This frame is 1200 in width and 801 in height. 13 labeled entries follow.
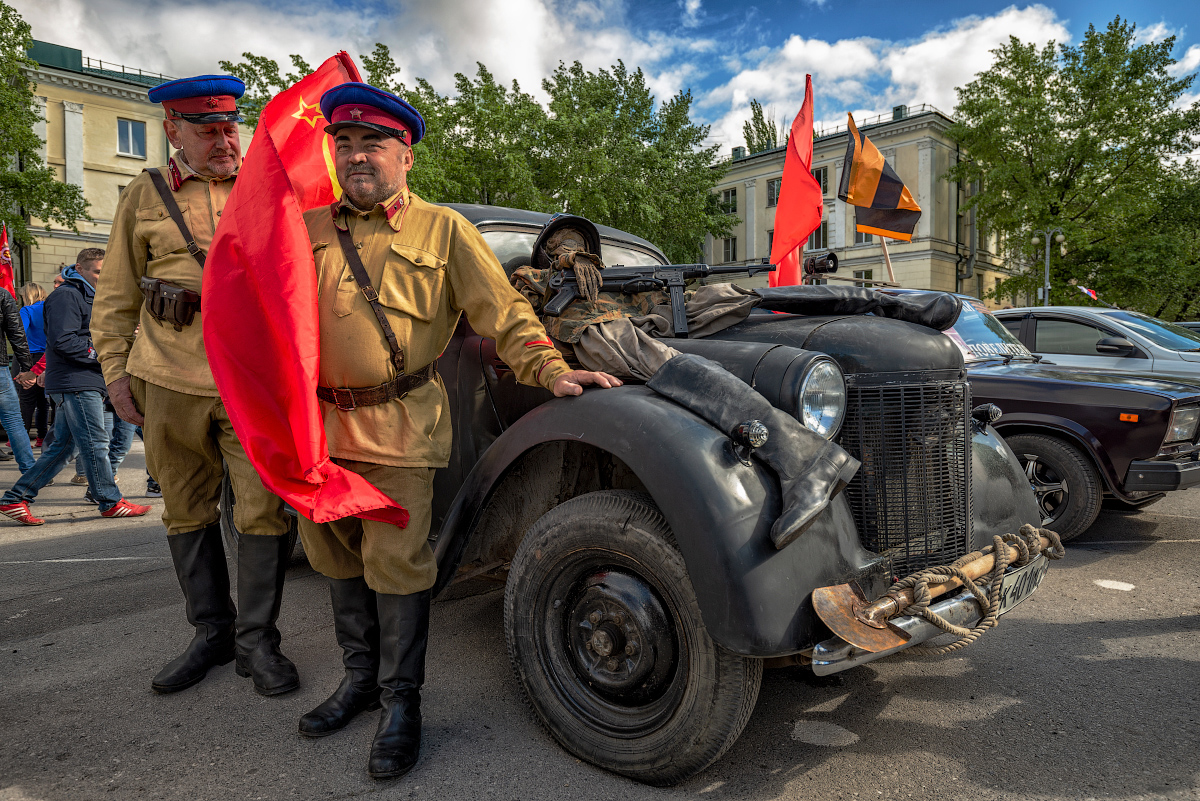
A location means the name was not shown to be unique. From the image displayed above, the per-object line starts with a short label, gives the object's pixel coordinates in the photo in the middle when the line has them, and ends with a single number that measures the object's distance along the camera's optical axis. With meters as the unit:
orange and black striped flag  7.62
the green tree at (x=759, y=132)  41.46
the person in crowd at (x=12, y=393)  6.57
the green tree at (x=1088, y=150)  23.91
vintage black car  2.01
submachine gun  2.86
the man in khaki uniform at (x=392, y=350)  2.44
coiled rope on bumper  2.09
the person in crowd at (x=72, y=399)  6.08
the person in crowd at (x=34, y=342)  8.27
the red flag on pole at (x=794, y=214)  6.29
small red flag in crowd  9.98
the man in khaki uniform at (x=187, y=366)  2.93
